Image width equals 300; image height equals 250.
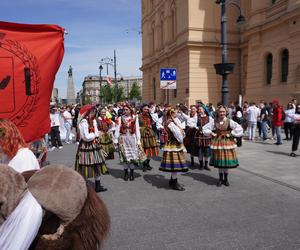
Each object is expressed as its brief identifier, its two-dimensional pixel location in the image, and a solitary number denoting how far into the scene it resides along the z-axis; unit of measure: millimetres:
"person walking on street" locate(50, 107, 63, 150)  13227
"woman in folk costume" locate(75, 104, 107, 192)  6312
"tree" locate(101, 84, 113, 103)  63031
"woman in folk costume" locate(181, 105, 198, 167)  9008
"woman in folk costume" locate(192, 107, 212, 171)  8703
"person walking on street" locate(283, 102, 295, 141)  13148
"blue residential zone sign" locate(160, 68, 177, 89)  11316
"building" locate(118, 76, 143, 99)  122081
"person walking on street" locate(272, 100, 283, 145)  12602
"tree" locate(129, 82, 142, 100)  73462
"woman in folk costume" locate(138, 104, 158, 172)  9227
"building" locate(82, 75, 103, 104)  129625
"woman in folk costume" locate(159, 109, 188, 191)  6598
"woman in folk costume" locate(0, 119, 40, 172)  2479
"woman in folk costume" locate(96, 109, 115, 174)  9094
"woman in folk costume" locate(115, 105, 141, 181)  7562
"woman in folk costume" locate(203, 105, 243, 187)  6742
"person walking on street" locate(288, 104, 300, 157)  10008
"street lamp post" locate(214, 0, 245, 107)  11062
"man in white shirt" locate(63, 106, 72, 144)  15773
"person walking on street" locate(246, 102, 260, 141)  14203
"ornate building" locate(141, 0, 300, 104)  18500
